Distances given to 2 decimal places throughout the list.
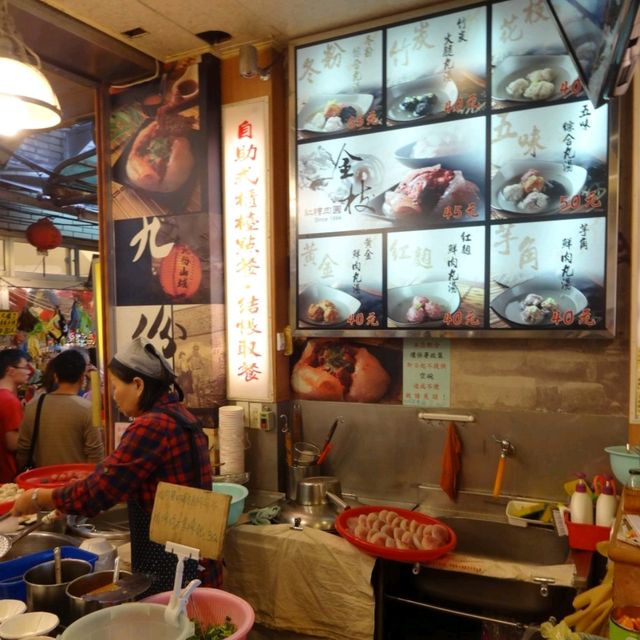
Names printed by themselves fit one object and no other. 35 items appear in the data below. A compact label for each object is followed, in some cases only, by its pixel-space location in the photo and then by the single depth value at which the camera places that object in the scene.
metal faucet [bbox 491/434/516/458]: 2.85
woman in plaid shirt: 1.95
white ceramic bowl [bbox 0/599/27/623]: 1.57
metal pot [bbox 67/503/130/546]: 2.59
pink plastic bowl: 1.56
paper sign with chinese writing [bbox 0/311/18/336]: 6.59
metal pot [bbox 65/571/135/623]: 1.53
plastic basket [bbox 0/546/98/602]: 1.75
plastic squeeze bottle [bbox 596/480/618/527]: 2.34
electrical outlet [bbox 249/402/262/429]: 3.32
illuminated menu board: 2.61
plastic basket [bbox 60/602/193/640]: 1.39
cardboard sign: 1.54
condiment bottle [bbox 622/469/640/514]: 1.73
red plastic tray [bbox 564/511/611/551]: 2.32
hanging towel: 2.93
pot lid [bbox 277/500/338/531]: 2.74
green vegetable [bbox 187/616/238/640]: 1.46
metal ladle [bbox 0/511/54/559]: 2.00
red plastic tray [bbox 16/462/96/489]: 2.61
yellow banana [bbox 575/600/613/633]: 1.79
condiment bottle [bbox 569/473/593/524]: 2.39
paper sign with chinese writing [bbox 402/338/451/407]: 3.04
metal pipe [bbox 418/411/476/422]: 2.95
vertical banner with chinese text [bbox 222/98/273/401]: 3.27
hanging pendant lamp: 2.10
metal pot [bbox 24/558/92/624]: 1.62
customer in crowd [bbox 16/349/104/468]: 3.75
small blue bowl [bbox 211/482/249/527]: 2.70
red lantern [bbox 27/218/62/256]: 5.72
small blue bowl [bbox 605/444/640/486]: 2.30
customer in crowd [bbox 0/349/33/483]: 3.91
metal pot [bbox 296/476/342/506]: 2.87
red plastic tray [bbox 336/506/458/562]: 2.28
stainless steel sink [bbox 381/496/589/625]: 2.22
